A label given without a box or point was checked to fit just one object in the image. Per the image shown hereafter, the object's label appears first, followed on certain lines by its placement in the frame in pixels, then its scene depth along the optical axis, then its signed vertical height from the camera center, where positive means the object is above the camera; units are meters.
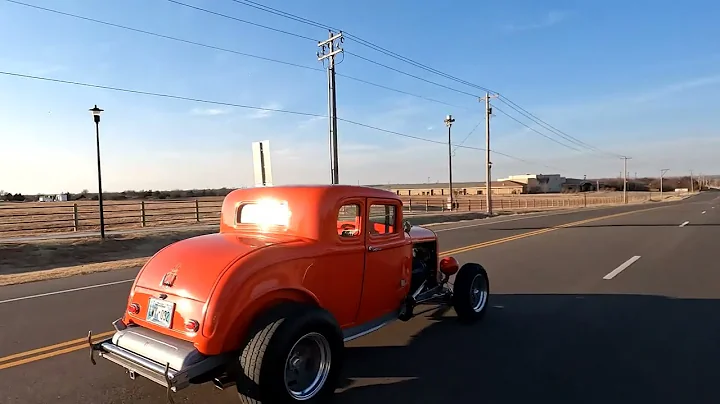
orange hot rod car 3.48 -0.81
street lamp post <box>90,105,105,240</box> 18.56 +3.00
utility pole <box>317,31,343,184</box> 23.48 +4.50
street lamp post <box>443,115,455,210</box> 41.56 +3.96
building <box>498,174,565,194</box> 139.38 +2.64
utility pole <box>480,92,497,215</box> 38.31 +1.97
